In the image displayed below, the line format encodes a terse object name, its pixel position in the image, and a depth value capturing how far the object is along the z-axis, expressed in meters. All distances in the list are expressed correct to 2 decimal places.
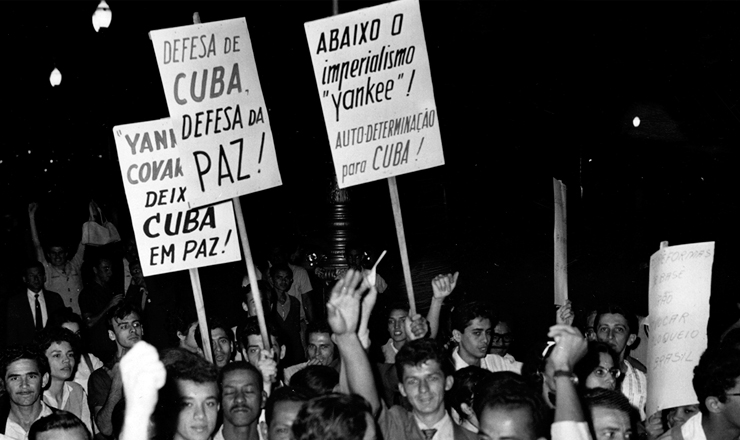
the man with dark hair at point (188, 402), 4.55
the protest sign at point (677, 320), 5.45
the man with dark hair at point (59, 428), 4.59
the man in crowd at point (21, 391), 5.99
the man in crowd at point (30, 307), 9.48
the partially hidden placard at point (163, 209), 6.25
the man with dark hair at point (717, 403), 4.60
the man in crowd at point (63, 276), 11.09
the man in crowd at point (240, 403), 5.26
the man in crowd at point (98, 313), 10.02
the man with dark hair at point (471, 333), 6.68
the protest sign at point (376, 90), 6.55
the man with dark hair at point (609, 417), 4.45
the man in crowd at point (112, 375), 6.02
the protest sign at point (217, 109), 6.18
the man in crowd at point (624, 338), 6.61
